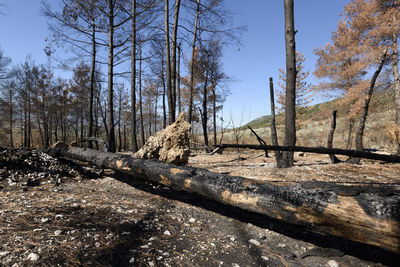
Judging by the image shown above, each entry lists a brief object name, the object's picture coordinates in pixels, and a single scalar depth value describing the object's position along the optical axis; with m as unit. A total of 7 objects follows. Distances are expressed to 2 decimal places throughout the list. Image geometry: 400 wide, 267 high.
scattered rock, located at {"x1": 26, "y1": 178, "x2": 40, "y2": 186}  2.93
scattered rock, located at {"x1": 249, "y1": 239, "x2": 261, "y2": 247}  1.70
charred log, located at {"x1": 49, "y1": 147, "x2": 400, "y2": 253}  1.15
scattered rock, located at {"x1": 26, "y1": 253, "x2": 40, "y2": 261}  1.15
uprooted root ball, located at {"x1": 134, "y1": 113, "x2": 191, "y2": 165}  4.39
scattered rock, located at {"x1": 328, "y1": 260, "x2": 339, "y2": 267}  1.40
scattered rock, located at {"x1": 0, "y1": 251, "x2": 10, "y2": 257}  1.15
